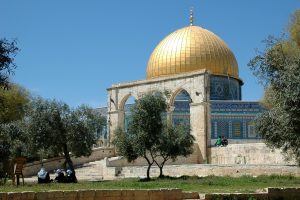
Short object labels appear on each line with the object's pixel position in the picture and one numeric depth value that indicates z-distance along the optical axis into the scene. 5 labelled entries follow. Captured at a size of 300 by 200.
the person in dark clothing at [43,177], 19.06
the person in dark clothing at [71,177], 20.47
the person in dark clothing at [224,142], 31.93
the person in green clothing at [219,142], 31.86
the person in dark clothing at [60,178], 20.25
